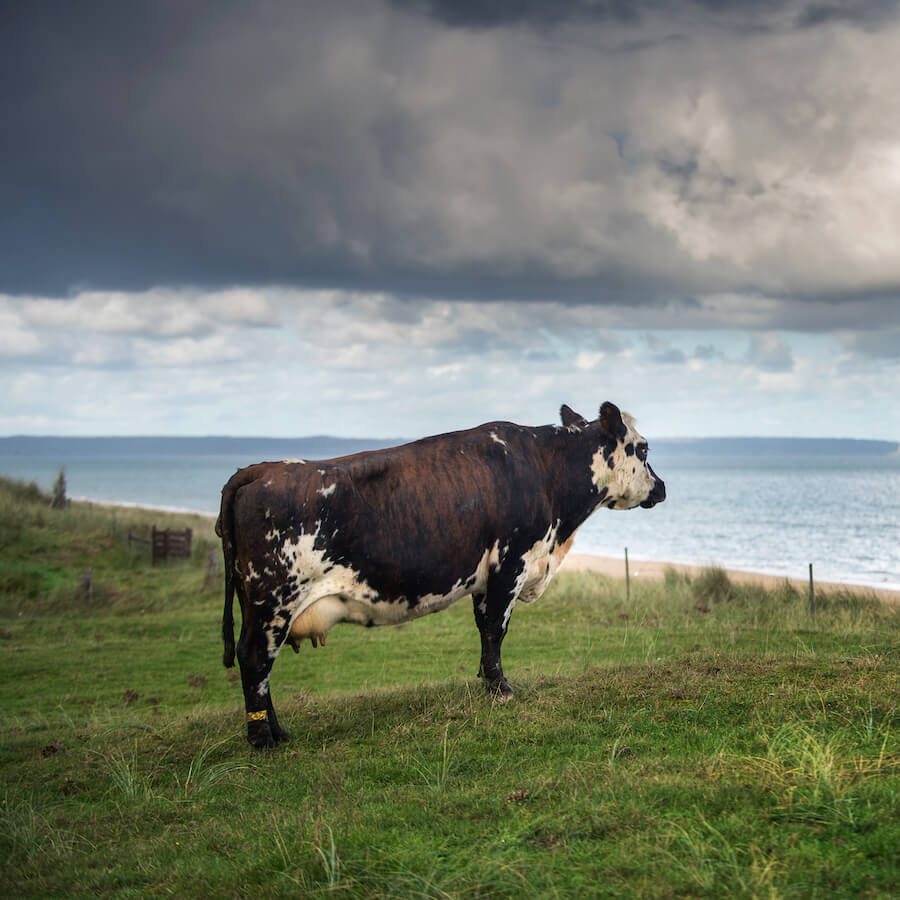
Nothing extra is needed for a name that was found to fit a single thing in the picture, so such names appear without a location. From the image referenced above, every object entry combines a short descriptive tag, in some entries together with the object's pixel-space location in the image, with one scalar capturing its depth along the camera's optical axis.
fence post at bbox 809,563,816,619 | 16.62
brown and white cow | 7.86
